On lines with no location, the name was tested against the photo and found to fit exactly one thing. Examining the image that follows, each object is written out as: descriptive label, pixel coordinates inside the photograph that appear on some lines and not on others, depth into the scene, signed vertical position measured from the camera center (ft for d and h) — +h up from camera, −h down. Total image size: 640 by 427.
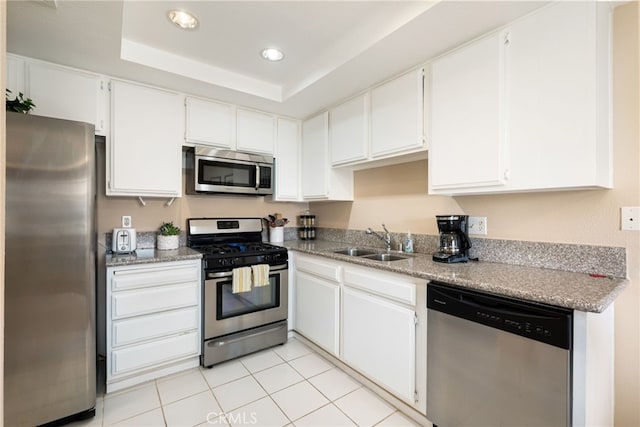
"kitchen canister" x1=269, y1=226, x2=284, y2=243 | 10.73 -0.74
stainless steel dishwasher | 3.88 -2.19
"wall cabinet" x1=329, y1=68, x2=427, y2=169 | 6.82 +2.36
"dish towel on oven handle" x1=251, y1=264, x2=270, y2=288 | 8.14 -1.69
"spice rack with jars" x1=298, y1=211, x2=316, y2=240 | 11.41 -0.51
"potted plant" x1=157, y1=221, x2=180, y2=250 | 8.54 -0.68
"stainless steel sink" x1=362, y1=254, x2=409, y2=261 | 7.94 -1.18
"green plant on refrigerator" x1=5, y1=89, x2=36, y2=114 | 5.61 +2.07
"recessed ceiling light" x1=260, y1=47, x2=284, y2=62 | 7.02 +3.87
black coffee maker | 6.38 -0.55
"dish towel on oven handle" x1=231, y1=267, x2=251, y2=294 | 7.82 -1.76
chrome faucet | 8.75 -0.70
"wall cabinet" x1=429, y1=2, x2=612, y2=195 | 4.50 +1.88
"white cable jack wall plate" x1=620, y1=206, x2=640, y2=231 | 4.63 -0.05
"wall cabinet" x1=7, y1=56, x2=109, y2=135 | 6.36 +2.81
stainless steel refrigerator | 4.94 -1.02
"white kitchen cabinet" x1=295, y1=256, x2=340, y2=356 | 7.64 -2.45
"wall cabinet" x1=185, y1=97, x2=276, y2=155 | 8.63 +2.71
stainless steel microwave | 8.70 +1.30
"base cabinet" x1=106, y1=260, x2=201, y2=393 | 6.64 -2.56
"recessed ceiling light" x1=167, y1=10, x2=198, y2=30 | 5.77 +3.89
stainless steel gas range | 7.70 -2.25
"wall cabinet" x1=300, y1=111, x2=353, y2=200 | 9.75 +1.47
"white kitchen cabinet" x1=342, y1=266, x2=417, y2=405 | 5.79 -2.47
